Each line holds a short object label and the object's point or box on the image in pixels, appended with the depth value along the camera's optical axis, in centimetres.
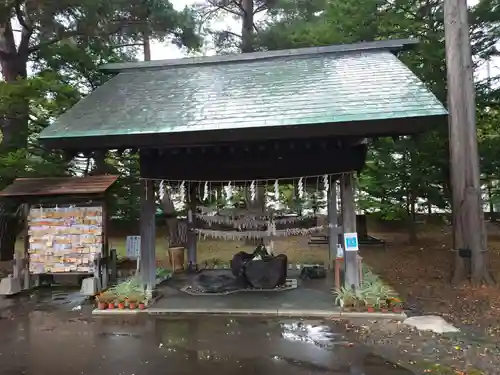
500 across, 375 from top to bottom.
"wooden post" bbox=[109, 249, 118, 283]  998
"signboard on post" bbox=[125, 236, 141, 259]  869
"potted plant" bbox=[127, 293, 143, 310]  735
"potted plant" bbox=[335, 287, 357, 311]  692
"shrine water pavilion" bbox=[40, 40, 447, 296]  634
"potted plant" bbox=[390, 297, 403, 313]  674
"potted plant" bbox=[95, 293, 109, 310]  742
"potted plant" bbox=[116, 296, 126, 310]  737
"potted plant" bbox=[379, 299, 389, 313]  676
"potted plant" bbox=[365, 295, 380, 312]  678
